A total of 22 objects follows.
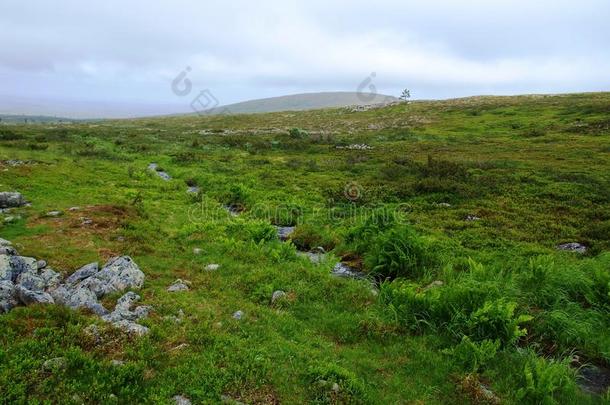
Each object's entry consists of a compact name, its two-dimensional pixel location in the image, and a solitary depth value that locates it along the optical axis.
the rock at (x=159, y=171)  29.95
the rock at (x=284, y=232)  16.96
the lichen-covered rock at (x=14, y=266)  9.49
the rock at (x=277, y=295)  10.68
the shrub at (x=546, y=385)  7.21
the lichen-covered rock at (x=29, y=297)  8.70
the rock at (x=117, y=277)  9.92
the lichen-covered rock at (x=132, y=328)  8.10
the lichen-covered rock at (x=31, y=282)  9.38
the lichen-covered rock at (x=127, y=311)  8.71
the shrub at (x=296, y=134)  54.53
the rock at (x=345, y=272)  13.30
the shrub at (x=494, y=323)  8.79
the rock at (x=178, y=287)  10.58
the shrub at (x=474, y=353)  8.11
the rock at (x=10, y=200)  16.89
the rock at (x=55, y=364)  6.86
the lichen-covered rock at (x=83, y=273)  10.30
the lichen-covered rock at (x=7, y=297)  8.44
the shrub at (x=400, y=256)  12.91
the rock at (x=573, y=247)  14.52
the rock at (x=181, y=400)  6.64
